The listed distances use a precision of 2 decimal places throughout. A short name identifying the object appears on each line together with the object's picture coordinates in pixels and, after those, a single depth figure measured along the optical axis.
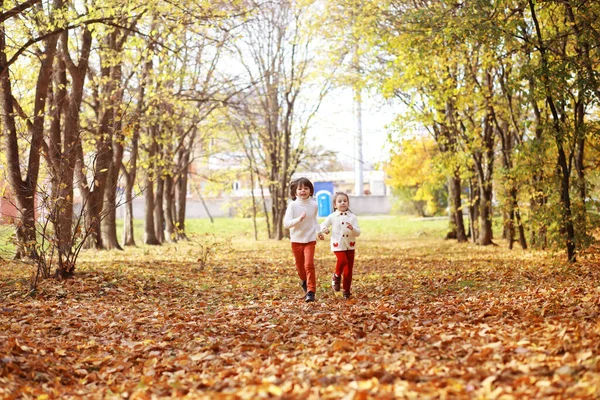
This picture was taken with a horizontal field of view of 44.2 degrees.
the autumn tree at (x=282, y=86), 30.30
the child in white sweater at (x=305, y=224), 9.82
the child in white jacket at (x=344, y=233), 10.01
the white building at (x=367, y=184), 83.38
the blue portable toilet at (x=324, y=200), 48.66
